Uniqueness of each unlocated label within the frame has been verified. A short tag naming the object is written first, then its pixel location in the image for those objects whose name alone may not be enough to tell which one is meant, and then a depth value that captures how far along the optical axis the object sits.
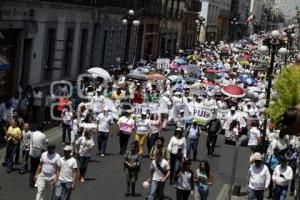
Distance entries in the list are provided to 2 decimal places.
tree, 10.99
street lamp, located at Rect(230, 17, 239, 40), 125.21
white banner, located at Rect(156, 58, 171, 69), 40.19
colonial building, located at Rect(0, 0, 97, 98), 25.50
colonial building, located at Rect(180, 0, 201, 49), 82.75
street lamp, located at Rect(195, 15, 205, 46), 82.62
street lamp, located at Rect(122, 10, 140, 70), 33.03
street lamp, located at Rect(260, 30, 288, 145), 18.92
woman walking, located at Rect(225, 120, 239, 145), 20.80
